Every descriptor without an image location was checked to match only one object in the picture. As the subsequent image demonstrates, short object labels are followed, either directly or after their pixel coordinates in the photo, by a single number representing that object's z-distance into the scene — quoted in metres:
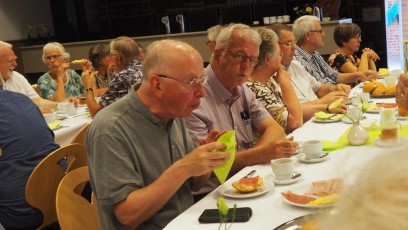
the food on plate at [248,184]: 1.87
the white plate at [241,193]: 1.83
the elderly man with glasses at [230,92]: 2.62
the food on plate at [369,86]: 3.86
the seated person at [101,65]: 5.57
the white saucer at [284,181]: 1.94
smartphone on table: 1.64
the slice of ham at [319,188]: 1.74
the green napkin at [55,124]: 4.05
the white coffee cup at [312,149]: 2.19
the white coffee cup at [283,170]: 1.99
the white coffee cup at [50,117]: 4.23
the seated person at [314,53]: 4.91
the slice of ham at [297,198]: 1.70
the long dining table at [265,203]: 1.63
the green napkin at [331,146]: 2.36
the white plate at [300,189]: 1.82
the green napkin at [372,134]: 2.43
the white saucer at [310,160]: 2.18
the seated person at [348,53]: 5.51
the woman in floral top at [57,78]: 5.56
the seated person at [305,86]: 3.75
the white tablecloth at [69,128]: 3.90
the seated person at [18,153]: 2.86
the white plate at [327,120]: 3.02
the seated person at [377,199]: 0.54
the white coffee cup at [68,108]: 4.58
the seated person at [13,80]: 4.70
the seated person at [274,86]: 3.15
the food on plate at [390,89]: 3.73
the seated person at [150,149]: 1.83
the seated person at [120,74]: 3.95
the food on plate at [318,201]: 1.60
